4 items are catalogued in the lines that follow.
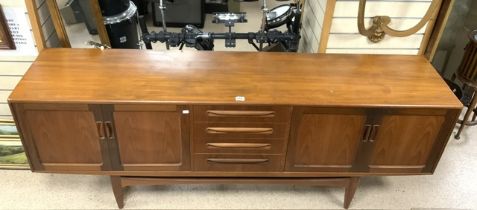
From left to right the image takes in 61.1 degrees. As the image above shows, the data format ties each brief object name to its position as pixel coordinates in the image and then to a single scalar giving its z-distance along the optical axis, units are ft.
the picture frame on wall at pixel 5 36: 6.32
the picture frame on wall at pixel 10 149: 7.33
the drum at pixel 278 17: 8.77
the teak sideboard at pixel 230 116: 5.47
